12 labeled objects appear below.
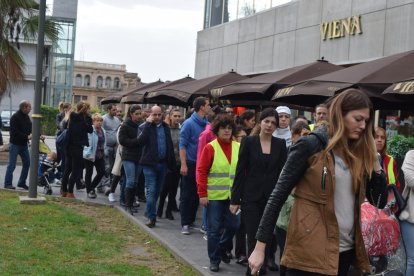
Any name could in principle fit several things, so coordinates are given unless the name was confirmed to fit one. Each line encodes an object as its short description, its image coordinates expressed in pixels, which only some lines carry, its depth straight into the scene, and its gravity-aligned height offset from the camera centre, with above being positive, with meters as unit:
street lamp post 11.67 +0.12
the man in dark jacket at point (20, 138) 14.49 -0.38
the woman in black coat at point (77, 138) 12.86 -0.27
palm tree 17.20 +2.21
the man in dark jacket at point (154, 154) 10.32 -0.38
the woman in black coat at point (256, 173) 7.13 -0.38
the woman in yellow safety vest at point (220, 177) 7.99 -0.50
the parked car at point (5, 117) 46.09 +0.09
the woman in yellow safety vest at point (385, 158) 7.37 -0.14
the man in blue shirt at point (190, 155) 10.25 -0.35
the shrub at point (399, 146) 9.62 -0.01
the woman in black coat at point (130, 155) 11.57 -0.46
